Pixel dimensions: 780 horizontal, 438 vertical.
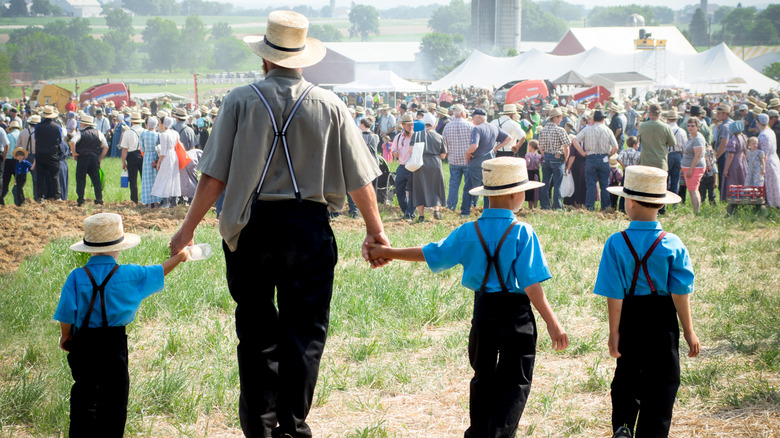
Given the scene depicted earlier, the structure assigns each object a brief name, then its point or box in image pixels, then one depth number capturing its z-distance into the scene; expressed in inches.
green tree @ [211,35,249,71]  6220.5
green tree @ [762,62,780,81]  2738.7
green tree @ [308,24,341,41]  7218.0
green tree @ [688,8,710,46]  6171.3
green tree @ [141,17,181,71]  5812.0
